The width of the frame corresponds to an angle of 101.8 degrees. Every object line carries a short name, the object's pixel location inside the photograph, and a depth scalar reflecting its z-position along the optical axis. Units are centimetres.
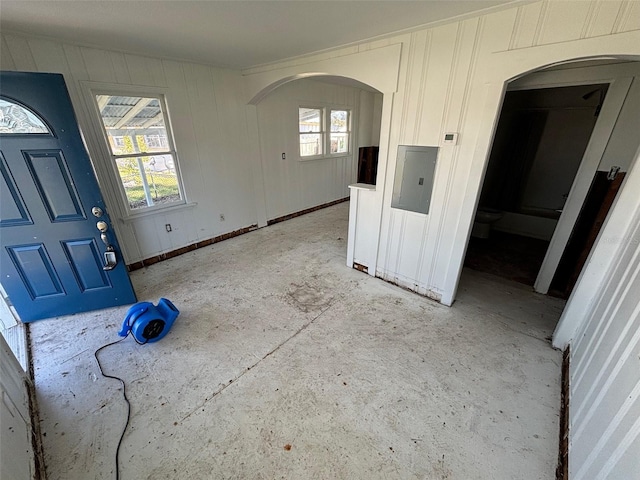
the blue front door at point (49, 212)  190
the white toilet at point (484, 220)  398
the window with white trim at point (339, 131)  540
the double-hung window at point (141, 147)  286
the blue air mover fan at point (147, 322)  208
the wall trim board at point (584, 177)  210
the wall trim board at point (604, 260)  161
